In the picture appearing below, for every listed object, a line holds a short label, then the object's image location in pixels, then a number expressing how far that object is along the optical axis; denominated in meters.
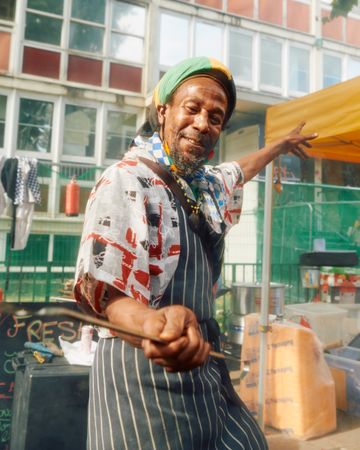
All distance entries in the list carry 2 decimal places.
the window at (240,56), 14.41
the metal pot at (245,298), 5.26
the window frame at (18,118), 11.54
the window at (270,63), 14.89
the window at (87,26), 12.30
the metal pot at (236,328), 5.34
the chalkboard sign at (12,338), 3.19
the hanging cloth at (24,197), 4.96
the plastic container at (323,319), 4.32
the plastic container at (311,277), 6.68
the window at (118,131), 12.63
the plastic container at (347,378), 3.93
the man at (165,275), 1.15
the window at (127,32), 12.78
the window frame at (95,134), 11.95
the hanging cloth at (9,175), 4.88
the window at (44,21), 11.80
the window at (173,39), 13.31
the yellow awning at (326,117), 3.24
